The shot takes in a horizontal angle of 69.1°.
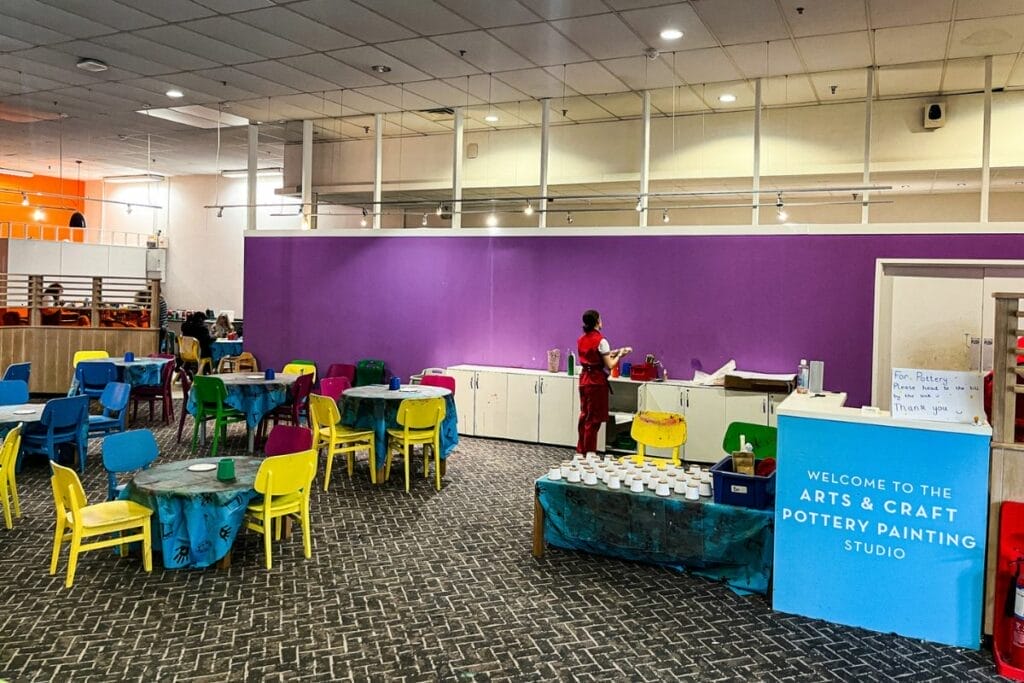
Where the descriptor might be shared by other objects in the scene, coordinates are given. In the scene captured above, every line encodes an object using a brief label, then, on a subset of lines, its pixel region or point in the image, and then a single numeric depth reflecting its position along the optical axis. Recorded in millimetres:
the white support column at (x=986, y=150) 7922
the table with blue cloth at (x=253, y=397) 8867
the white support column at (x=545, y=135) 10156
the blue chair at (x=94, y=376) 10141
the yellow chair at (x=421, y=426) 7418
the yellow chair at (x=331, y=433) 7578
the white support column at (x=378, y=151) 11344
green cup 5348
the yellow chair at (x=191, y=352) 12898
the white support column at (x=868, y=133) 8398
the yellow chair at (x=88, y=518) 4794
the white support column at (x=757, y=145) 8938
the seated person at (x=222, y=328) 15094
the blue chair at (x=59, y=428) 7338
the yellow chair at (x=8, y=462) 5977
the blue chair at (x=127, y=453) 5477
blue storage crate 4918
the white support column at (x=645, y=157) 9555
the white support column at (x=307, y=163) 11828
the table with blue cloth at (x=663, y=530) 4973
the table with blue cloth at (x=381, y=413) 7883
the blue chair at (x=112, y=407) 8492
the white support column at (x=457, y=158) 10750
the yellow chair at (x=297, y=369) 10905
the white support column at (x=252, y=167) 12017
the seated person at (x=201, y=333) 12984
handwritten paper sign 4340
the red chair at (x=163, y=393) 10555
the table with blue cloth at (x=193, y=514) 5082
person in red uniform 8062
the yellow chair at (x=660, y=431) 6332
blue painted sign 4273
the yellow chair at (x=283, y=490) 5168
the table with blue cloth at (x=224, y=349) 14398
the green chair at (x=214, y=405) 8711
